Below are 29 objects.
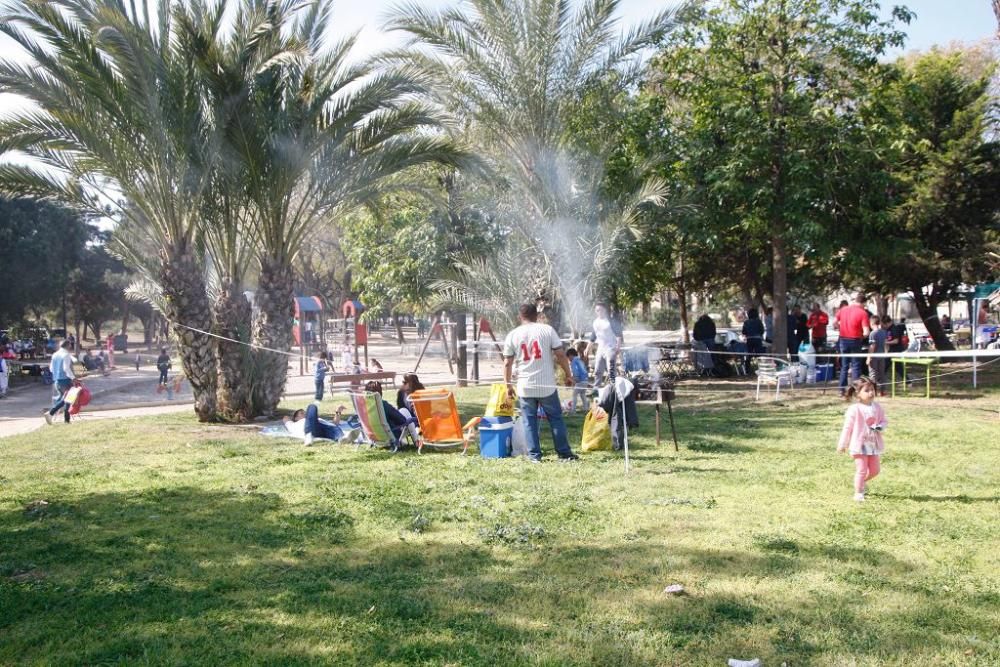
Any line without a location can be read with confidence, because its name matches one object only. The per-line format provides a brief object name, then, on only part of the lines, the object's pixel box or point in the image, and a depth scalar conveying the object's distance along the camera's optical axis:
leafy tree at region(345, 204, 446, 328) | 21.55
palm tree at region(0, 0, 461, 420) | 11.54
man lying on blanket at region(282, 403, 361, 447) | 10.48
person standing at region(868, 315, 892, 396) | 14.88
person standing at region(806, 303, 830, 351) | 20.42
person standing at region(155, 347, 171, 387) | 22.38
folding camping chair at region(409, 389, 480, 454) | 9.88
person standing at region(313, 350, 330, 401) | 16.69
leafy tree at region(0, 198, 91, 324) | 32.38
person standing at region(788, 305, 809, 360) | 20.47
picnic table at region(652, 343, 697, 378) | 19.59
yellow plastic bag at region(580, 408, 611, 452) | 9.47
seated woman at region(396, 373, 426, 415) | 10.40
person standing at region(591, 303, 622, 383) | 12.82
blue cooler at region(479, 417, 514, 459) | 9.15
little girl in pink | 6.69
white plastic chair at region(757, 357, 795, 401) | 15.45
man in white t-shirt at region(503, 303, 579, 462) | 8.72
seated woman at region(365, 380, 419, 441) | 9.79
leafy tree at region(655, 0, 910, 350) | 16.62
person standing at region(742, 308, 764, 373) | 19.88
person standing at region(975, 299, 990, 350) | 23.75
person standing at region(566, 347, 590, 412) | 12.80
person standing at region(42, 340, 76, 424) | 14.33
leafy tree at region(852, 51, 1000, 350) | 19.72
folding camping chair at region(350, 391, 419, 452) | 9.84
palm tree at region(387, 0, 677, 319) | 14.95
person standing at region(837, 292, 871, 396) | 14.73
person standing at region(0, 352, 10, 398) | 23.58
